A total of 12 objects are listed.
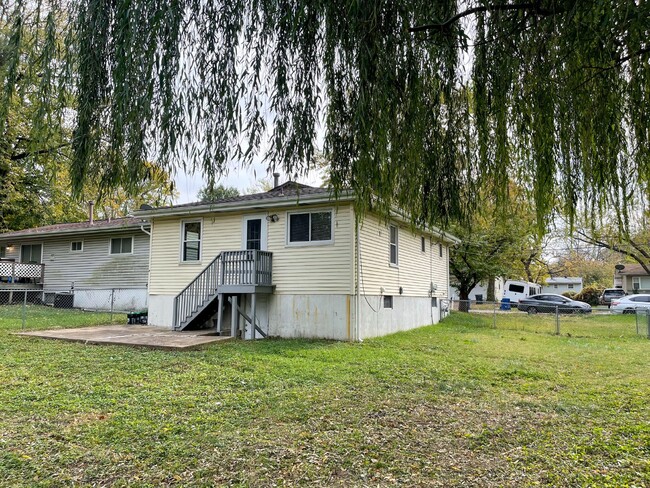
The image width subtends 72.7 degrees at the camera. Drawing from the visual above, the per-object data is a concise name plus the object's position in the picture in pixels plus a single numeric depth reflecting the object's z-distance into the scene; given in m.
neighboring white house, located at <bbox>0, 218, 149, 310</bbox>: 19.45
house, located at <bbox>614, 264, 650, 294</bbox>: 35.66
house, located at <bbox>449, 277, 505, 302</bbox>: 39.00
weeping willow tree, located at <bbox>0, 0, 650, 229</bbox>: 2.87
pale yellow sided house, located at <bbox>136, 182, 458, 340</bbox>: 11.32
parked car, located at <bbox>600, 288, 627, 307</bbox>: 33.68
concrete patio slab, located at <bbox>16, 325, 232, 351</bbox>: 9.68
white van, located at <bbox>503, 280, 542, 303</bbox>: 34.97
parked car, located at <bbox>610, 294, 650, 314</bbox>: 22.67
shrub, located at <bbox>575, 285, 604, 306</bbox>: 36.25
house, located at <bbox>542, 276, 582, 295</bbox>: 56.00
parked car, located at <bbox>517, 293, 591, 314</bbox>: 24.04
